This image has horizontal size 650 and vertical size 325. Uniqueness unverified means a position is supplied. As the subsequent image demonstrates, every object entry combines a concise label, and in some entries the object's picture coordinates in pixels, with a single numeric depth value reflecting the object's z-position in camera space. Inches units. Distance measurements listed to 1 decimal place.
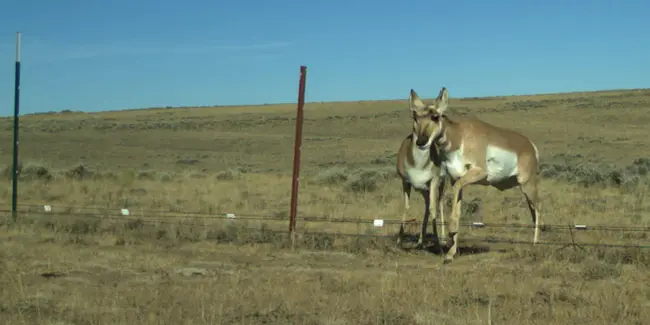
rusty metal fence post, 478.0
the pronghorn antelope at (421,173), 439.2
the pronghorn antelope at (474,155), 405.7
